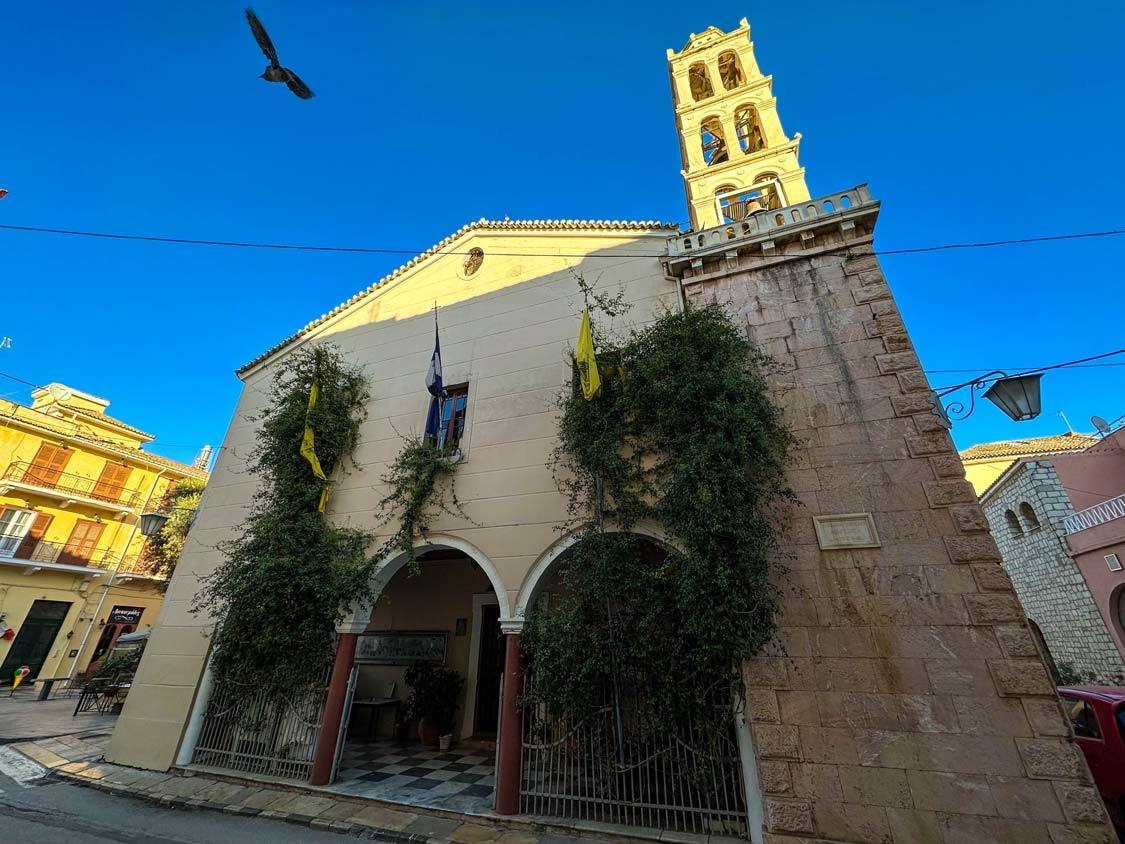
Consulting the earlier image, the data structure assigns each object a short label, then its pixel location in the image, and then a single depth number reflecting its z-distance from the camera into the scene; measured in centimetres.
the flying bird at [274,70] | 475
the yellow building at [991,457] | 1722
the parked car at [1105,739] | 473
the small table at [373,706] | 896
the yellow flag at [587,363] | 623
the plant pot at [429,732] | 823
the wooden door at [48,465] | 1705
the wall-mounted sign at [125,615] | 1845
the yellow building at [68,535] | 1625
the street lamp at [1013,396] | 542
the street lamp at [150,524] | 1001
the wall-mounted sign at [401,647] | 936
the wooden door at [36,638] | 1585
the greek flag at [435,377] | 768
